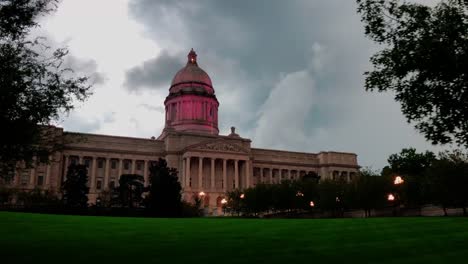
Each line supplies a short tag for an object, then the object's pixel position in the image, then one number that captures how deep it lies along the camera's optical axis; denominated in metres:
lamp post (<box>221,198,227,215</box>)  77.55
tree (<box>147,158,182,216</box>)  53.25
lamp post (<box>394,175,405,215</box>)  57.19
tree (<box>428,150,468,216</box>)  48.53
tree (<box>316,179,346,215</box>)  62.62
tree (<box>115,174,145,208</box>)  66.44
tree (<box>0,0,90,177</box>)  14.91
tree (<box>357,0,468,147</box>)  13.77
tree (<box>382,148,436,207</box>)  62.66
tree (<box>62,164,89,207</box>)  60.34
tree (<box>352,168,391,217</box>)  57.84
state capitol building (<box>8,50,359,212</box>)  94.62
